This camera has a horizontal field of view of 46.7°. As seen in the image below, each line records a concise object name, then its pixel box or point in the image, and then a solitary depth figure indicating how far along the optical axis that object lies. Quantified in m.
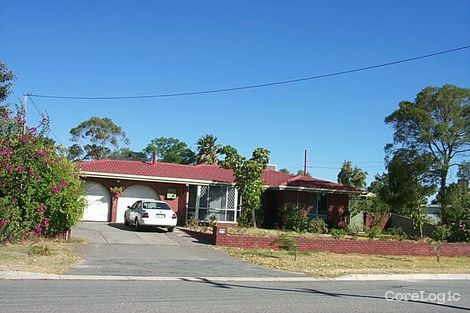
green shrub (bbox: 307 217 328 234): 30.34
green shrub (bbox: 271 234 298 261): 20.97
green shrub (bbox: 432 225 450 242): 25.92
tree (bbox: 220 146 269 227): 28.23
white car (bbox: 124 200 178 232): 23.86
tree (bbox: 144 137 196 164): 80.00
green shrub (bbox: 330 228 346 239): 23.98
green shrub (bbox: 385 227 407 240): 28.75
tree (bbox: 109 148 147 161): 68.00
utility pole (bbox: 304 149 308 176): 54.69
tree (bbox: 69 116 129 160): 66.00
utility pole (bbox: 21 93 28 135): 19.39
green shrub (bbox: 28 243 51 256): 15.73
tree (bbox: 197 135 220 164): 61.53
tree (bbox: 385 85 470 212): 28.78
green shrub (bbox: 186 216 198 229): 27.90
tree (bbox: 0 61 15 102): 22.69
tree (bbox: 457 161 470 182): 28.73
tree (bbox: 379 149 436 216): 29.52
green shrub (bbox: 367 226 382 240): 26.02
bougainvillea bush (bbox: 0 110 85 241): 18.16
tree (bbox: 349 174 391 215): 34.81
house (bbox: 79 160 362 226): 29.30
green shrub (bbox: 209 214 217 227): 28.70
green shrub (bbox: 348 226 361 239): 29.21
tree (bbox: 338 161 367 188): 50.11
